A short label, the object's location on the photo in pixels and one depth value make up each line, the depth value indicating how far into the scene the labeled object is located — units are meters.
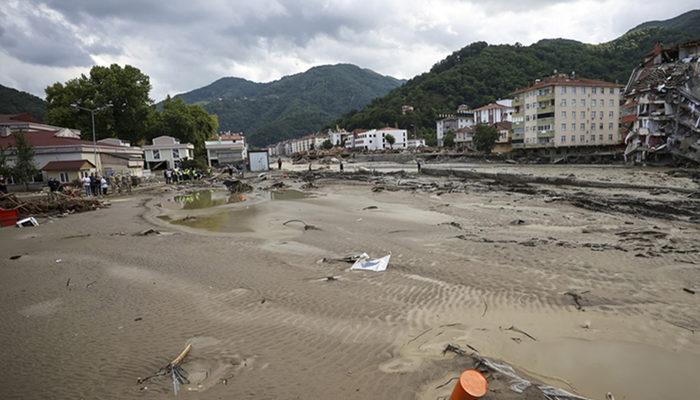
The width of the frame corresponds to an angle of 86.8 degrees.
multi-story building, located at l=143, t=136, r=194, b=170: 66.81
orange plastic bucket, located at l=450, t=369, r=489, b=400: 2.93
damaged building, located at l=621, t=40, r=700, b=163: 48.79
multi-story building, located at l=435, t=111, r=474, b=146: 133.62
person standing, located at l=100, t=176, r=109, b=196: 33.56
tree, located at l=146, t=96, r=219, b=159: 70.75
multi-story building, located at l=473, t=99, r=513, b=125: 117.62
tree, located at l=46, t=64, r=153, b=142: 56.47
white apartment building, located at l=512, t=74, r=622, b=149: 71.94
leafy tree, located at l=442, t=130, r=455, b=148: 116.69
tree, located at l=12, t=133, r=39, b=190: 33.75
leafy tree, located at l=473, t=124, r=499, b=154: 83.77
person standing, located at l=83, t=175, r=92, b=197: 32.47
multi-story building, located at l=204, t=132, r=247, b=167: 79.88
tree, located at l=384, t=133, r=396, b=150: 140.12
